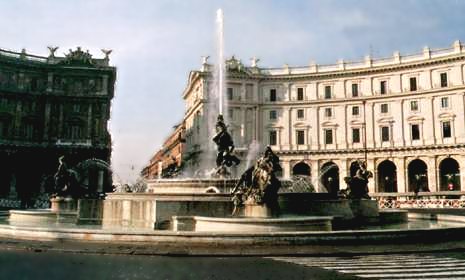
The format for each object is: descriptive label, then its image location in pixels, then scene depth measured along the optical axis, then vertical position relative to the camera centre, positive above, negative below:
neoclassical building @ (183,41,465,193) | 59.12 +11.55
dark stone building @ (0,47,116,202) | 57.91 +10.76
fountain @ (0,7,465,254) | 12.34 -0.77
